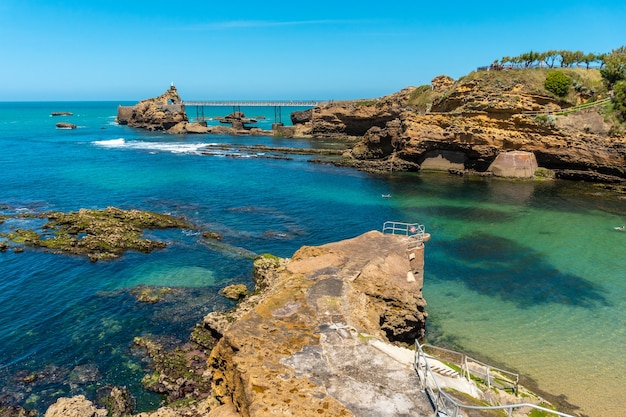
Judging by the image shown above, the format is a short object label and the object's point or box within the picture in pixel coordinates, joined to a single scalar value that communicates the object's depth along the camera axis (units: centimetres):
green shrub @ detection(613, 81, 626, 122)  5288
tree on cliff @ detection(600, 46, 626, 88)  5762
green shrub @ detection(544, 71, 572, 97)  5903
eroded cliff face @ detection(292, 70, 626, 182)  5366
